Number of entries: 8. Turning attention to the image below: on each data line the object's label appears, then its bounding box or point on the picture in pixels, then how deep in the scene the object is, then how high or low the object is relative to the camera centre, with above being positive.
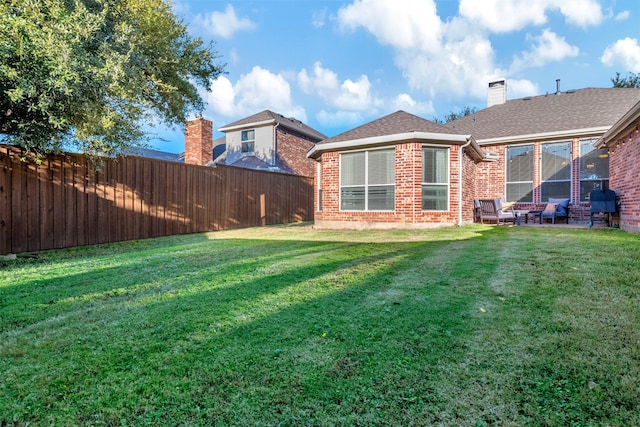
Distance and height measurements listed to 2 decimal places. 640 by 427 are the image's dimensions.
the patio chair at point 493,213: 10.29 -0.15
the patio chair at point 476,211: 11.10 -0.09
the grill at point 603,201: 8.51 +0.20
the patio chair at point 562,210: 10.85 -0.05
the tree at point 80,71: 4.64 +2.22
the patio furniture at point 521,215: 10.86 -0.22
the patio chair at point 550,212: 10.73 -0.12
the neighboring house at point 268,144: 18.89 +4.02
